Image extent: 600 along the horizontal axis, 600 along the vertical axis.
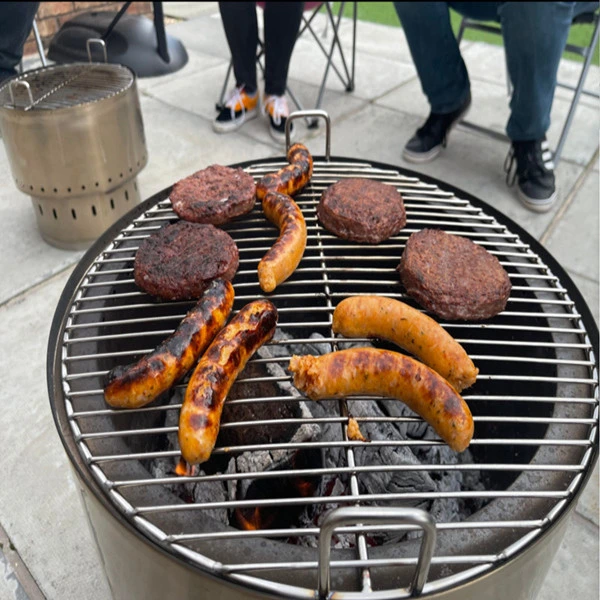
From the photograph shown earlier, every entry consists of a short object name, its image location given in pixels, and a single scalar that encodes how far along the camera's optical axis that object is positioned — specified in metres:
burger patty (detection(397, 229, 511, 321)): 0.58
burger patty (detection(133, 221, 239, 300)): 0.58
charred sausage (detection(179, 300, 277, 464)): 0.44
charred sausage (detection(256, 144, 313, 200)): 0.69
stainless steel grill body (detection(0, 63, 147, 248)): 0.96
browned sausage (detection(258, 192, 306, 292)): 0.57
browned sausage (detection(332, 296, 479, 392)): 0.51
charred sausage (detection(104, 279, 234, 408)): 0.47
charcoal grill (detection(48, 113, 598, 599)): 0.40
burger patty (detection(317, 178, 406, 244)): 0.66
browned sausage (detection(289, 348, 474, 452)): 0.46
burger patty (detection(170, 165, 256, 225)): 0.67
